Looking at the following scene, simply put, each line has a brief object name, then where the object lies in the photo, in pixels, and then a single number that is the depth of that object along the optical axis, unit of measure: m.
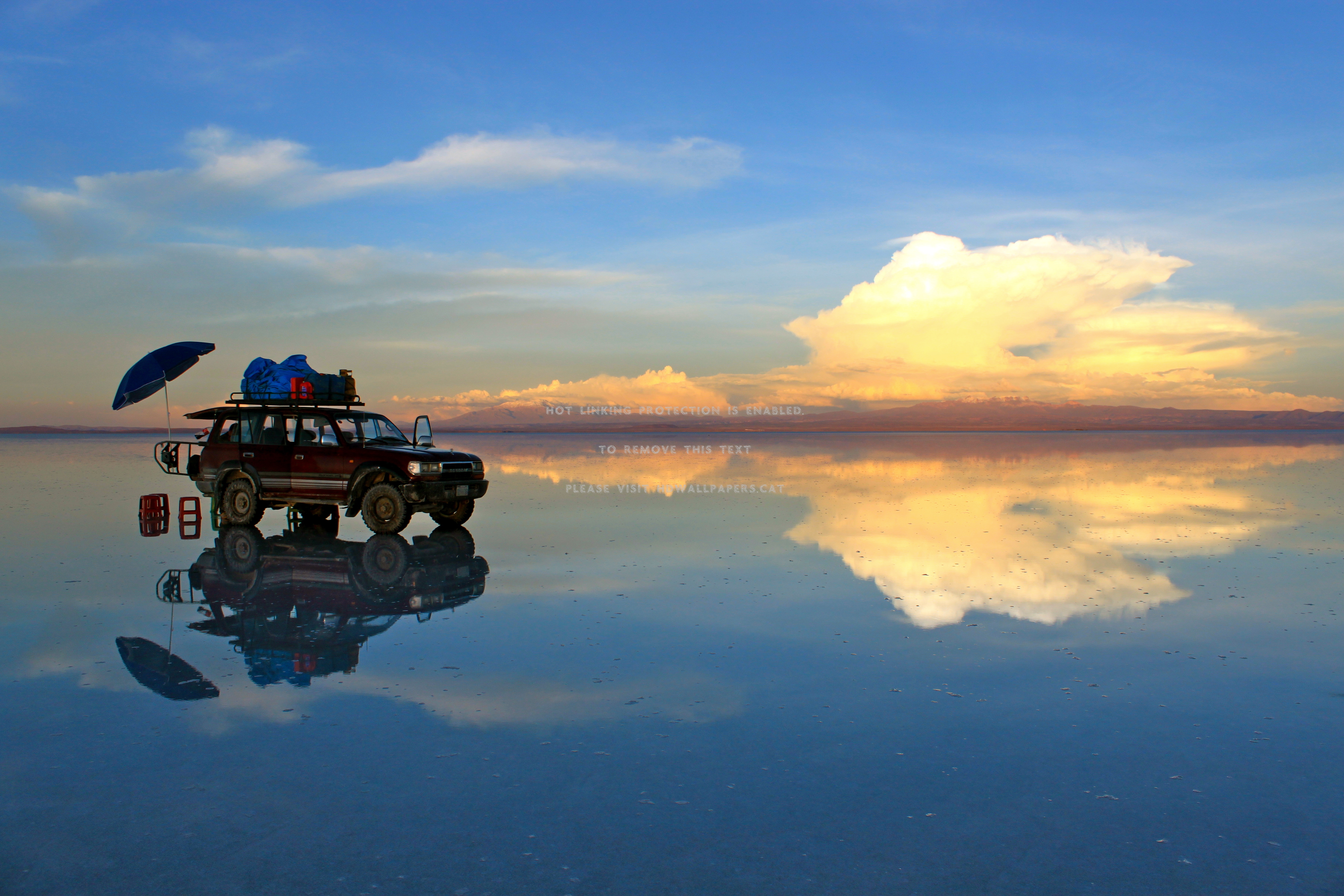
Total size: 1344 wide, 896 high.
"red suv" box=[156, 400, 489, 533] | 16.20
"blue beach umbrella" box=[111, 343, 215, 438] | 18.03
